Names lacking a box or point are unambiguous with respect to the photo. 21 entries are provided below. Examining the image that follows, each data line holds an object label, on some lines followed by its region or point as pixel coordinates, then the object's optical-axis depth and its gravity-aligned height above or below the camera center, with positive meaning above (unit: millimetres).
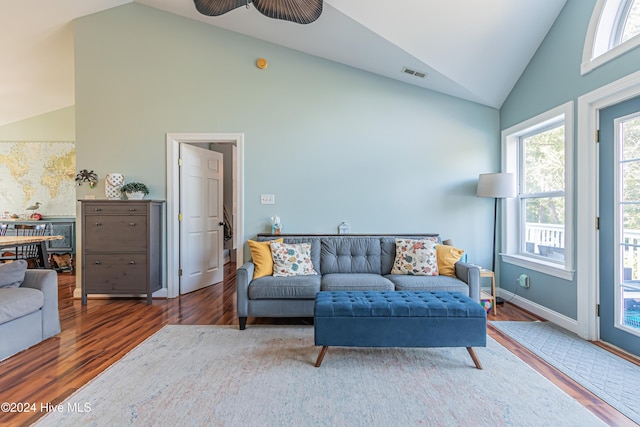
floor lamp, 3518 +334
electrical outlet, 3461 -744
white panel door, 4121 -53
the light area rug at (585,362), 1843 -1073
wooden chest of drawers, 3676 -387
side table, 3330 -706
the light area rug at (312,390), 1652 -1080
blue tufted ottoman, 2129 -772
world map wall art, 5984 +690
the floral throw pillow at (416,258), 3201 -462
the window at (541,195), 2893 +212
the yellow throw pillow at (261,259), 3160 -461
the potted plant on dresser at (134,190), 3785 +300
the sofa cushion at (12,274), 2512 -488
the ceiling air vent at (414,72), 3658 +1690
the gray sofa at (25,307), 2312 -736
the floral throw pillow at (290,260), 3164 -471
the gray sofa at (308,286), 2904 -681
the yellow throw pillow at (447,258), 3219 -462
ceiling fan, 2500 +1706
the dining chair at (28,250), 4871 -571
